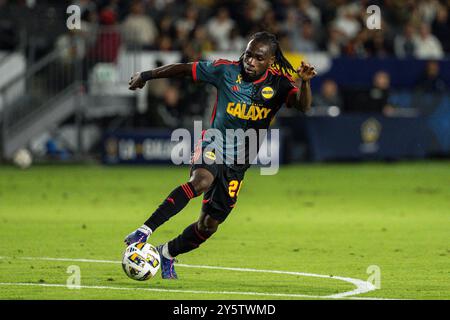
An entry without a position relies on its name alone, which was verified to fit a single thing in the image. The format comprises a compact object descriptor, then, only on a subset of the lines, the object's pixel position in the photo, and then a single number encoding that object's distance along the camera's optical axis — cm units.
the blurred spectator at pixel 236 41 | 2755
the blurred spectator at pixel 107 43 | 2655
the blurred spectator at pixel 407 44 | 3023
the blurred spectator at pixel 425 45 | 3030
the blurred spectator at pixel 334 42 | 2934
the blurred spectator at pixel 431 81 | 2884
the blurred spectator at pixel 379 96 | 2772
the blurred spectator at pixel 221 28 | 2823
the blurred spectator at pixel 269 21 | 2694
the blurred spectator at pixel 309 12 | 3022
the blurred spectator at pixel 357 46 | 2947
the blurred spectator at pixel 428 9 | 3200
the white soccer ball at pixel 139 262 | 1002
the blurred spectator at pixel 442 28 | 3141
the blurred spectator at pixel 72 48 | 2652
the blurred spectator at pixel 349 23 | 3069
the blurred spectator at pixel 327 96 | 2728
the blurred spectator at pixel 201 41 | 2619
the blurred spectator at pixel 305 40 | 2842
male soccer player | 1060
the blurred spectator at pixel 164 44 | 2686
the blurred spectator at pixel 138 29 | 2694
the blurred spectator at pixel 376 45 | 2966
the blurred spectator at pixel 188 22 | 2783
